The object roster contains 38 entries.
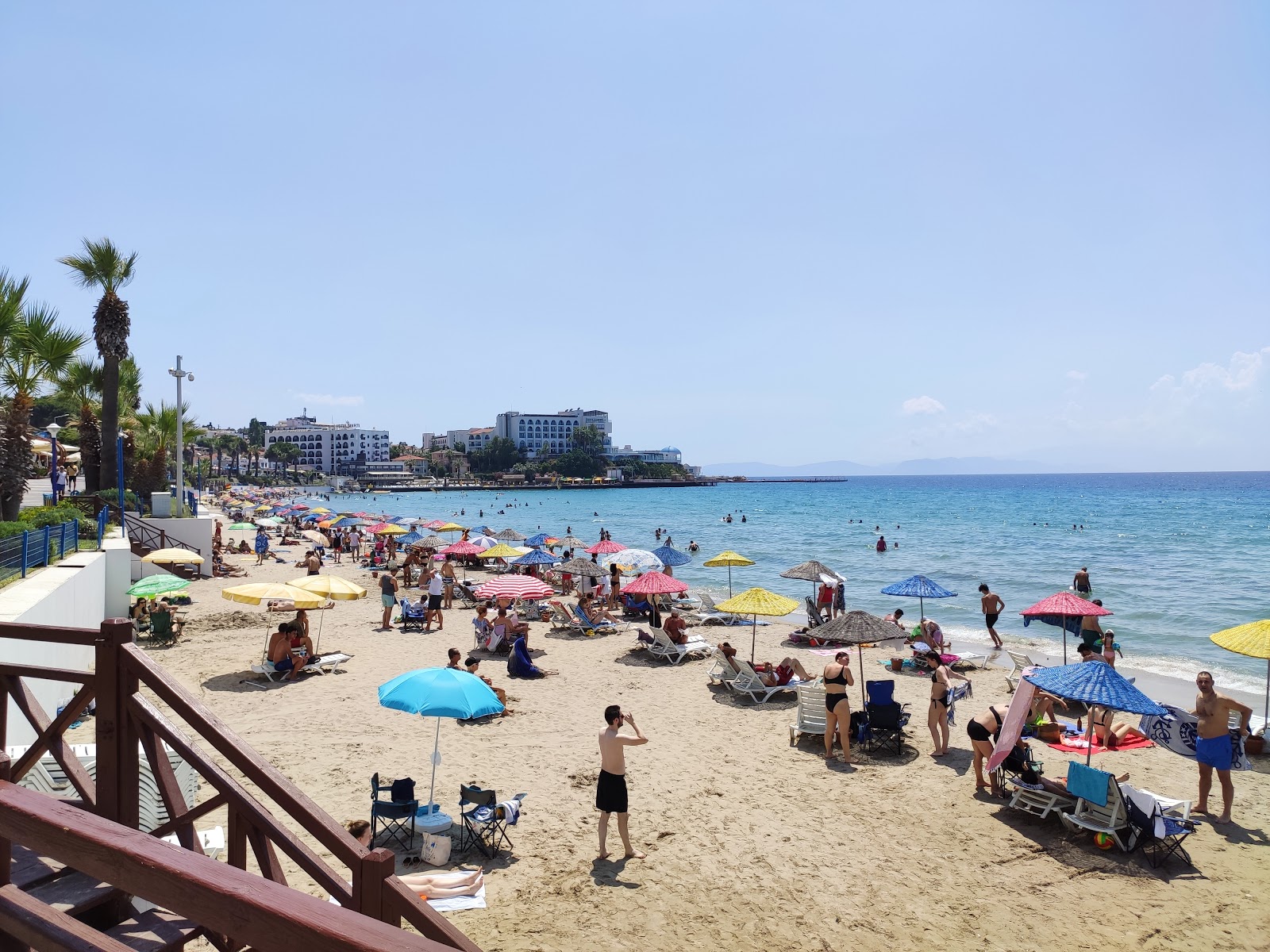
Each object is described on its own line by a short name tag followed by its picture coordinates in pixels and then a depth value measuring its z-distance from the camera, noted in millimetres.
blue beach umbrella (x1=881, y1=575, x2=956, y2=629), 14664
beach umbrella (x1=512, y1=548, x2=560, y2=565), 19844
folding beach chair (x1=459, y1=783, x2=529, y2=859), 6805
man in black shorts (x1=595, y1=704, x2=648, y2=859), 6688
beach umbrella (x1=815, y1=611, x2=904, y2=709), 10203
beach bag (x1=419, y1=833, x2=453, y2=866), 6531
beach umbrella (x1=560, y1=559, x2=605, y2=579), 19781
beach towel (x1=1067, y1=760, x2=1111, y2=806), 7035
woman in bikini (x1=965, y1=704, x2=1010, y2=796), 8172
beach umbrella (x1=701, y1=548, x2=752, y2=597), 18203
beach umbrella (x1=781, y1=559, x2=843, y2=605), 17516
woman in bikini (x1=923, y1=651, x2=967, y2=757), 9305
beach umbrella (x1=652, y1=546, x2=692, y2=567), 20794
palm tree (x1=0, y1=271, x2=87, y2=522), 15398
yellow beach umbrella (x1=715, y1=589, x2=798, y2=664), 12391
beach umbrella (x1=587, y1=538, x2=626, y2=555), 22188
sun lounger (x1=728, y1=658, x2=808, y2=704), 11625
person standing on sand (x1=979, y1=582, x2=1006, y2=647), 16828
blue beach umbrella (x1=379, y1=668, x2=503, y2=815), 7148
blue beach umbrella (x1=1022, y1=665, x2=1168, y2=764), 7230
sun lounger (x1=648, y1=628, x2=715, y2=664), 14430
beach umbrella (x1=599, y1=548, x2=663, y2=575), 17781
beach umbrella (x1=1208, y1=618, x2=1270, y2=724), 8695
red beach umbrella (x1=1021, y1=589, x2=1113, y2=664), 12250
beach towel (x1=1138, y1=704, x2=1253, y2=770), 8648
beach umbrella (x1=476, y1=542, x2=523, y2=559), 21711
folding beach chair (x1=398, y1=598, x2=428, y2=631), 16719
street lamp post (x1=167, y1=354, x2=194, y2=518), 23203
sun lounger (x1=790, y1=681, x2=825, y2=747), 9719
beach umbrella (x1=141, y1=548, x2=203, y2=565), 16328
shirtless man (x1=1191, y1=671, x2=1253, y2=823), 7645
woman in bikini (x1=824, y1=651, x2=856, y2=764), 9133
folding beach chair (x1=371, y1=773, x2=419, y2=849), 6695
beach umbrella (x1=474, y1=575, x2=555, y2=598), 14844
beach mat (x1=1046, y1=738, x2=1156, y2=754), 9211
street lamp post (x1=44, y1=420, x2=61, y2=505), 20878
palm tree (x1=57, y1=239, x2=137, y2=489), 24203
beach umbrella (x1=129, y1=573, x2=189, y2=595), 13273
